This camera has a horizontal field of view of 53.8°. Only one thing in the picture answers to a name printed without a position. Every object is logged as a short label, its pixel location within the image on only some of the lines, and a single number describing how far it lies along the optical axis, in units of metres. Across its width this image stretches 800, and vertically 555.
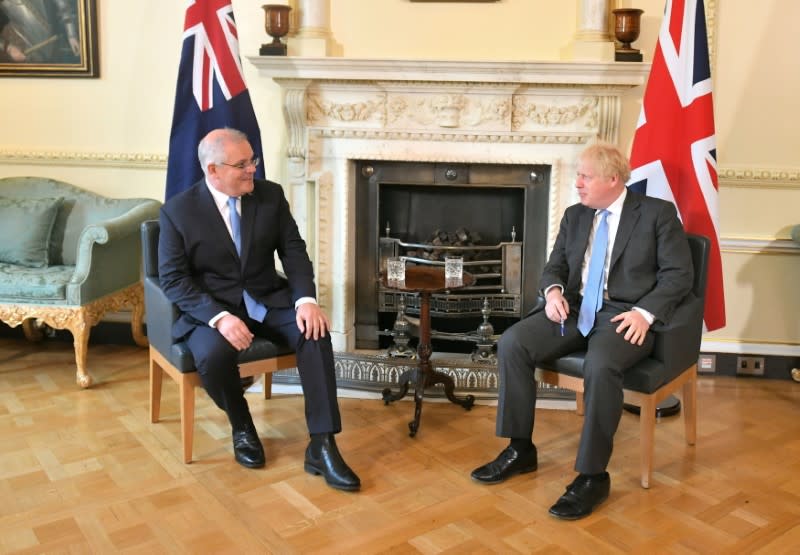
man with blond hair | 2.66
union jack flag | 3.31
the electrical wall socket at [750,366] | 3.92
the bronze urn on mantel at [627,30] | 3.50
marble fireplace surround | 3.61
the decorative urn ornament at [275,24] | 3.66
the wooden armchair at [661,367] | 2.64
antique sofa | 3.63
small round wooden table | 3.18
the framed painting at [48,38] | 4.11
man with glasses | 2.74
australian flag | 3.63
